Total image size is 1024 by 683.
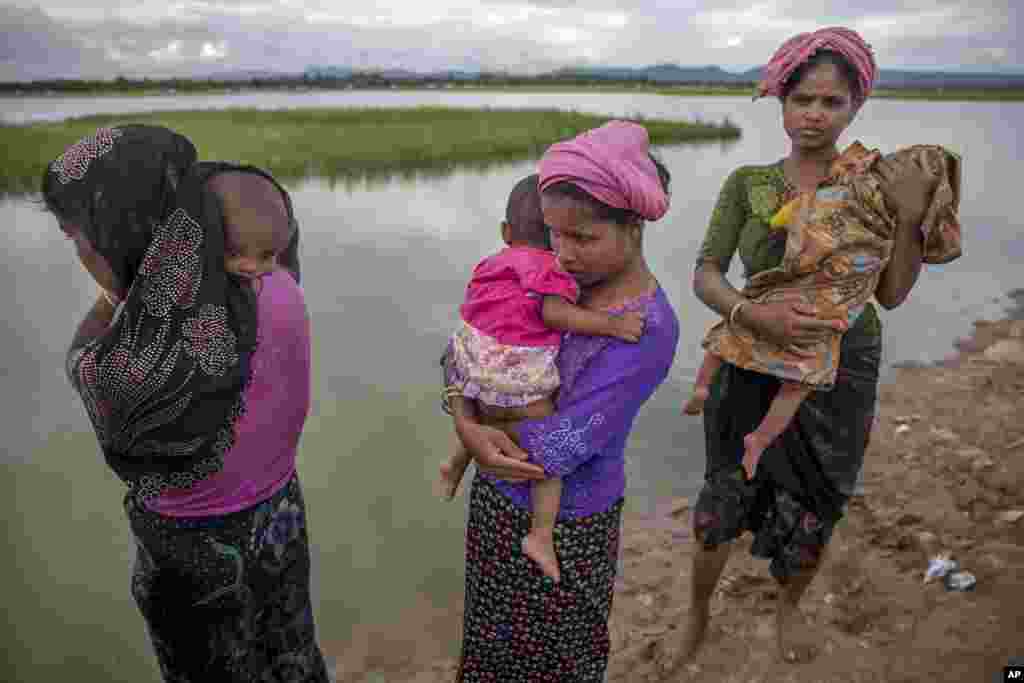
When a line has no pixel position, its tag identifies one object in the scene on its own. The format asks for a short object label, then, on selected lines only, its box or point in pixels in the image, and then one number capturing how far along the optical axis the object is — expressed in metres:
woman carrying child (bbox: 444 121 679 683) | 1.21
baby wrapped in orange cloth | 1.61
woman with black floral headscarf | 1.17
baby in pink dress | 1.23
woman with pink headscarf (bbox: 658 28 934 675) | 1.67
